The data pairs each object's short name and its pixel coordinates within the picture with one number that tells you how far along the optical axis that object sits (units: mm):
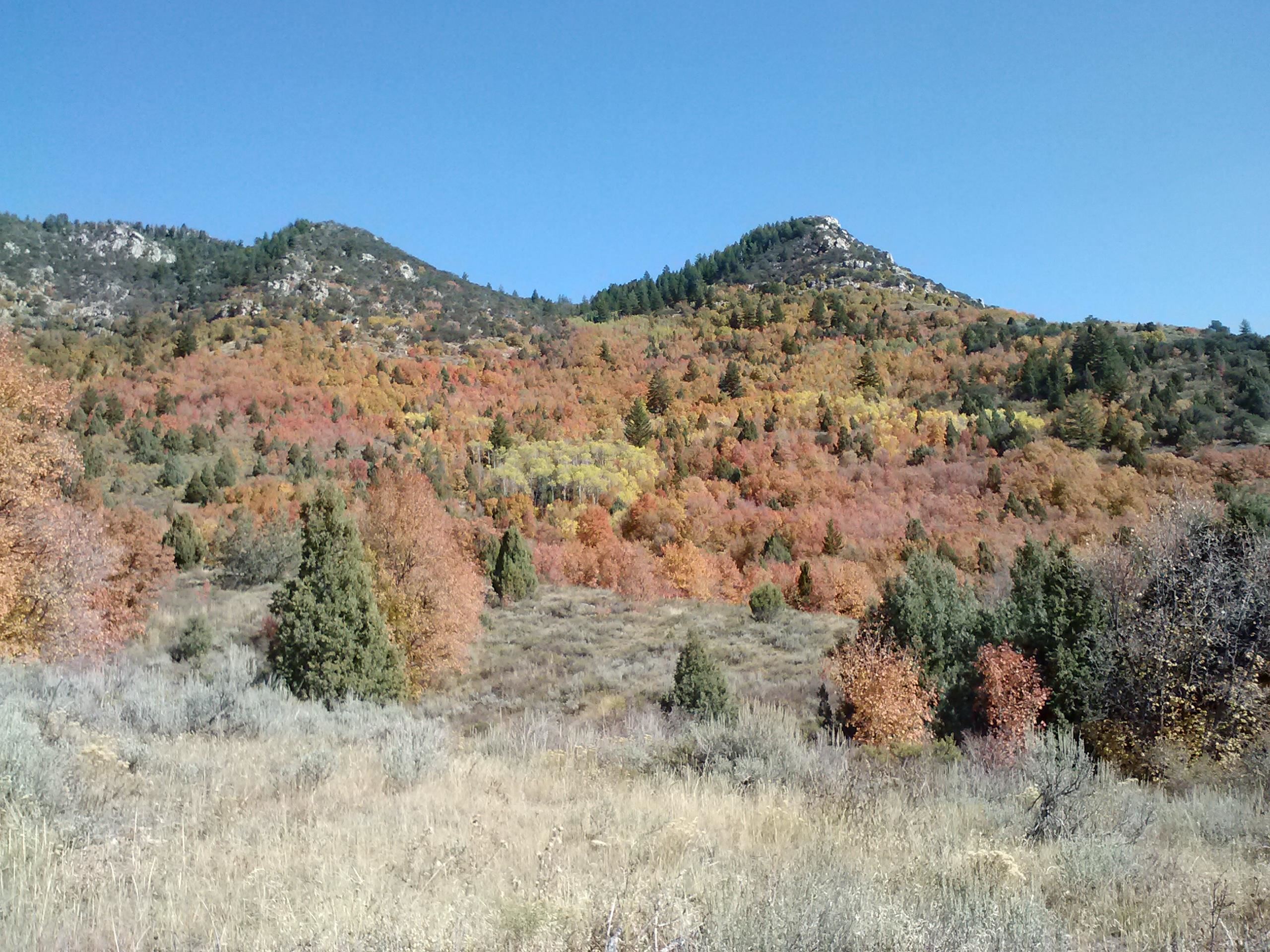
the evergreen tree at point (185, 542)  33281
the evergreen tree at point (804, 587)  45938
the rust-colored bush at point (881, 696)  19734
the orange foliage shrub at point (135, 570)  19531
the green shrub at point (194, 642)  18297
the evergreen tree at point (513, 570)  36438
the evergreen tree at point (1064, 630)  20484
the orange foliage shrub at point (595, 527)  62281
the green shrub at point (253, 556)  30906
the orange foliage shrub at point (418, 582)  18266
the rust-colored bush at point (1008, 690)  20000
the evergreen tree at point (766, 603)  34562
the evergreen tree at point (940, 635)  23156
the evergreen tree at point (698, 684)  16062
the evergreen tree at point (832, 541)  60188
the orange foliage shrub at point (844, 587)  49344
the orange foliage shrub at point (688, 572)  54688
